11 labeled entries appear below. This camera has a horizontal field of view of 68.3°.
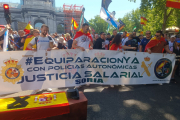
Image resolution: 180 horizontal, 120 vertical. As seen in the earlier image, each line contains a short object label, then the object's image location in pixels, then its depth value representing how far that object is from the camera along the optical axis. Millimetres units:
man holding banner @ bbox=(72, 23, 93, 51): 4488
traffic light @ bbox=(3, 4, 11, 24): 5846
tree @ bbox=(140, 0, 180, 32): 12156
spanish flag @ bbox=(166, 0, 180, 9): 5539
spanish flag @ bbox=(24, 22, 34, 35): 8943
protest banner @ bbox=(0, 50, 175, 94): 3541
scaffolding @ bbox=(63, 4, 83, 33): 42531
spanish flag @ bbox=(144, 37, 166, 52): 4746
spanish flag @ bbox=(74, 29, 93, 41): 4516
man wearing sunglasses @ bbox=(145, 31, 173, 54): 4742
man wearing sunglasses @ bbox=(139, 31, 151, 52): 5674
